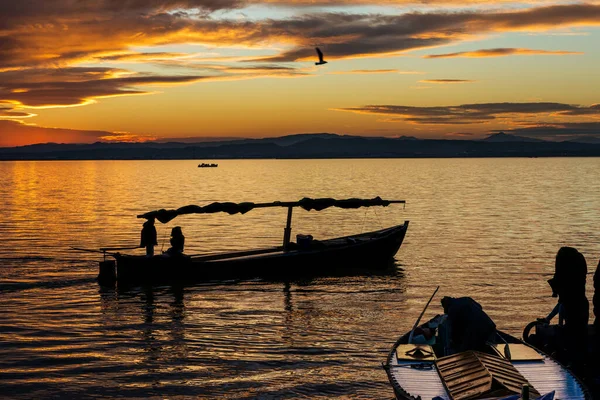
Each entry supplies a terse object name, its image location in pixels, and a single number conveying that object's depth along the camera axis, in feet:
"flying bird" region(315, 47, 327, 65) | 94.33
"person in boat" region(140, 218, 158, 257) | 111.45
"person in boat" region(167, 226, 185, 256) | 112.27
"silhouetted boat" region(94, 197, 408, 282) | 112.57
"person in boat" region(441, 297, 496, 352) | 54.29
